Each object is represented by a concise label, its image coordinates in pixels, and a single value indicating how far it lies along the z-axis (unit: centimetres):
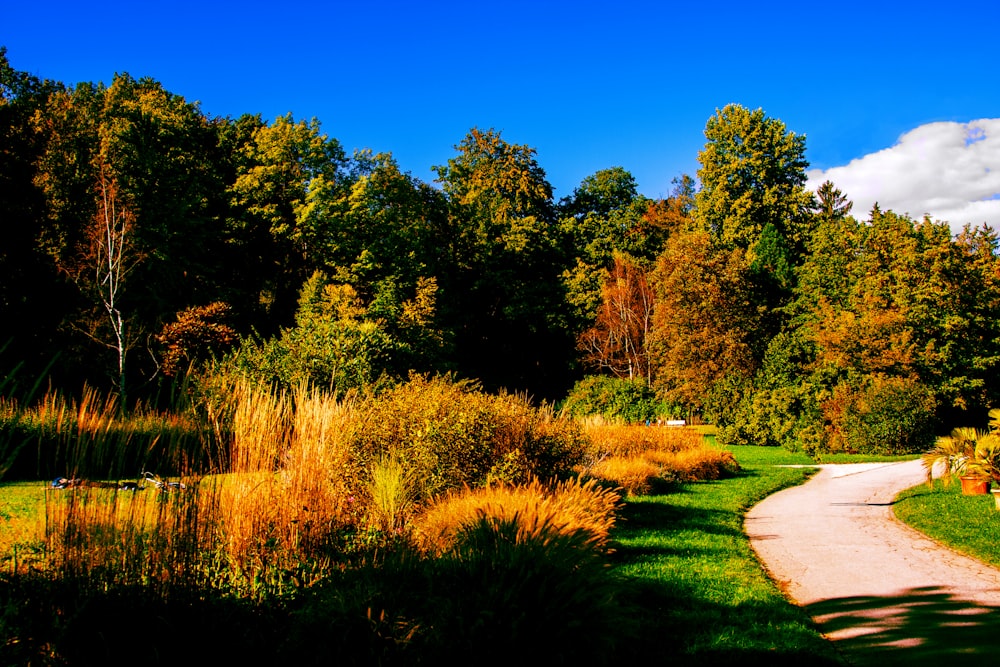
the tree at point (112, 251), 2203
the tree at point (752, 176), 4112
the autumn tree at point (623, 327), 3762
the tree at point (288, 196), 3278
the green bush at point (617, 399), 3102
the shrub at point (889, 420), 2384
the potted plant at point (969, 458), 1073
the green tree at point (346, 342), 1784
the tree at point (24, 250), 2450
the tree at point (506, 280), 4125
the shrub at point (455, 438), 786
